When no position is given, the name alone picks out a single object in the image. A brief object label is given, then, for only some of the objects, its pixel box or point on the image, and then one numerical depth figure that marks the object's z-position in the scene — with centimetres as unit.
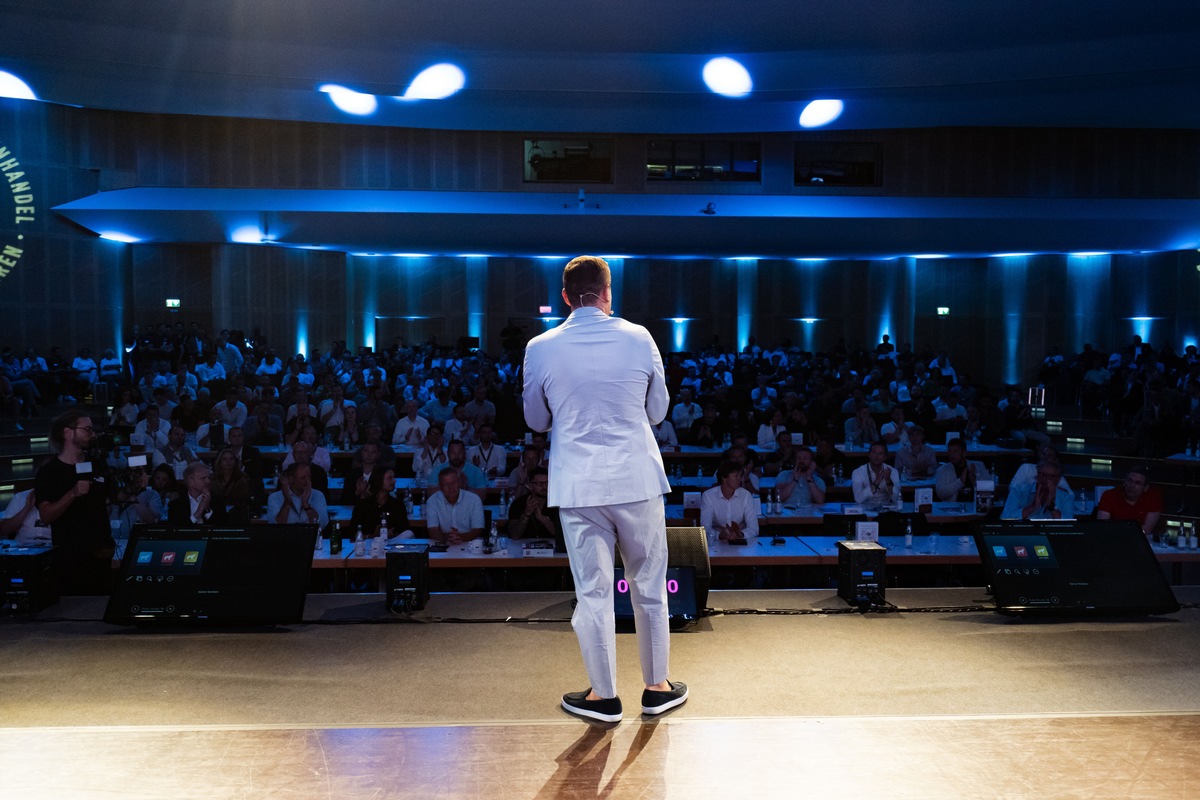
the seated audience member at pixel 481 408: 1041
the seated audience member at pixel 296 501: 611
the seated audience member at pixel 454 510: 605
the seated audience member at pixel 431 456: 827
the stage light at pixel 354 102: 1192
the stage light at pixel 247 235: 1660
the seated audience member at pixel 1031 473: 633
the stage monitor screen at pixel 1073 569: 396
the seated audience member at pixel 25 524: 513
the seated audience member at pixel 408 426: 991
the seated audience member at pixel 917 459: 842
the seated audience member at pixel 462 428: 962
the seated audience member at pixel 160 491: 611
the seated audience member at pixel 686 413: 1124
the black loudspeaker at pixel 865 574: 414
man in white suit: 287
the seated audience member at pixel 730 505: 589
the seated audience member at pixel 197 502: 573
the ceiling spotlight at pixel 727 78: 975
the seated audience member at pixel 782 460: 793
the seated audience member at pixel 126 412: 941
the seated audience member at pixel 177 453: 804
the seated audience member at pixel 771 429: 999
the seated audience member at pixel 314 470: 709
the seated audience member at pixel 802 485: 713
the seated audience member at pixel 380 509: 605
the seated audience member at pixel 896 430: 991
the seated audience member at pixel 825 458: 793
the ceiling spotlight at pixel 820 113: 1196
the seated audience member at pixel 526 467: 671
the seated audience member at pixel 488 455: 853
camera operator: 453
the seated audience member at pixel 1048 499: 611
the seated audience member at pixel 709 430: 1009
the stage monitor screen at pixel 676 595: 381
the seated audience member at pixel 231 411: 1012
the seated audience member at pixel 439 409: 1132
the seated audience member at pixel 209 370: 1462
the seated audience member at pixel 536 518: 594
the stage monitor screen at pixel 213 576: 381
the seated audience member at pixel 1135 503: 573
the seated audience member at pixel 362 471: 722
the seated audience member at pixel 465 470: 700
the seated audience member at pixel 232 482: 650
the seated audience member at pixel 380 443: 797
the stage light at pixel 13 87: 1021
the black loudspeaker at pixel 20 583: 399
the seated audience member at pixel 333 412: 1035
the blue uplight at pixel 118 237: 1662
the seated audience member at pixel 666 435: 998
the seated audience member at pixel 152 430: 861
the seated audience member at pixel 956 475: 756
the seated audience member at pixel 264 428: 984
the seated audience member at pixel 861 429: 1002
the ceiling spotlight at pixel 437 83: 969
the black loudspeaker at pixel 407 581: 407
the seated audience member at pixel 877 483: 709
